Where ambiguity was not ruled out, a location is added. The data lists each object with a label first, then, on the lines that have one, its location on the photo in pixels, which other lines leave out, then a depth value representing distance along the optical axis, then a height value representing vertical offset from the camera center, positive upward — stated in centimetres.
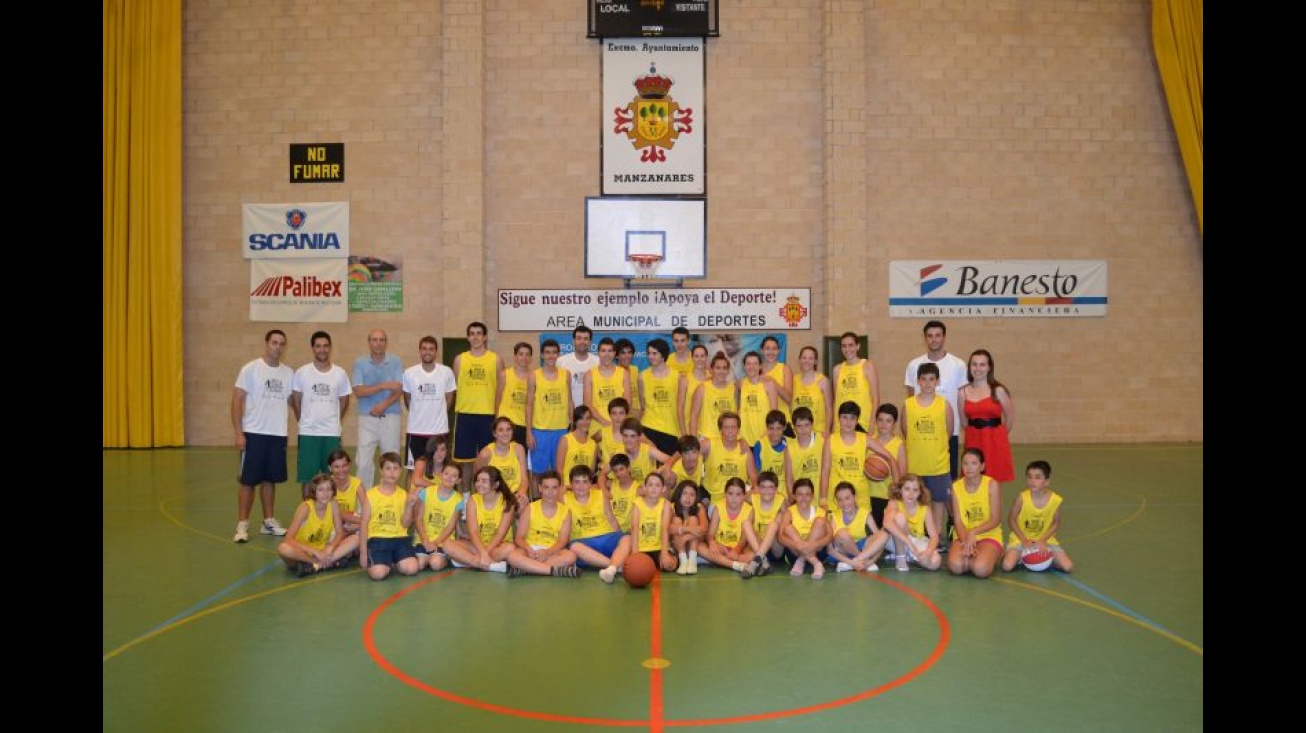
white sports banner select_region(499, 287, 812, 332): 1323 +86
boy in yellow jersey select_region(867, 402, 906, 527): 716 -66
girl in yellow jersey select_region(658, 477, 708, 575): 675 -124
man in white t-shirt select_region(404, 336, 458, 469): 826 -32
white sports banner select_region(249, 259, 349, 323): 1345 +114
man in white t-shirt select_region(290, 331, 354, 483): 790 -37
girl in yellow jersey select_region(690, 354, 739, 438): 805 -31
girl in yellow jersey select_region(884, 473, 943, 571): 676 -123
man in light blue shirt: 844 -33
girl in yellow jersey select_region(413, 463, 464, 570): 681 -114
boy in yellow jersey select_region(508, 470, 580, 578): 659 -128
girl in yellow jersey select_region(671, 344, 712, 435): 855 -5
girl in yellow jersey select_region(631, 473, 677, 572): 675 -116
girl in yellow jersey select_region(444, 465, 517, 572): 671 -120
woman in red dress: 731 -41
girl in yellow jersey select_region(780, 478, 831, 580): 668 -125
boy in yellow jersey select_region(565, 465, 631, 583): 678 -119
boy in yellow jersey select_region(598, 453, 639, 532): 695 -97
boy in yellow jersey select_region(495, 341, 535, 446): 847 -26
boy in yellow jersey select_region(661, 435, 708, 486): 745 -82
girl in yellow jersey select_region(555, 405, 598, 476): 763 -70
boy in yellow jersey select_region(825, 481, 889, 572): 674 -129
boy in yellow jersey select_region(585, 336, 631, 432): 837 -17
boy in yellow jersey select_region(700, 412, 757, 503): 745 -78
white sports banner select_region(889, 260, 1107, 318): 1338 +117
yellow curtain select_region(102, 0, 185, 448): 1338 +261
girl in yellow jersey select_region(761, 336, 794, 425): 832 -8
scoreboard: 1302 +506
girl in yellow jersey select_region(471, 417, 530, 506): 742 -76
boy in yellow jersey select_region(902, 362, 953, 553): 724 -55
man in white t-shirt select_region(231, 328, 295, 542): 771 -46
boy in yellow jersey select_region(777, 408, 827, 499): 738 -74
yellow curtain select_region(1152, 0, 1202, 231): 1316 +440
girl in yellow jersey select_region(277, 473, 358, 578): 661 -129
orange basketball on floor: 620 -141
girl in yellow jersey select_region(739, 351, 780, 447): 790 -35
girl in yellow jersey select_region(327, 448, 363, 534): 689 -95
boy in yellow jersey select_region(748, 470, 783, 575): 678 -113
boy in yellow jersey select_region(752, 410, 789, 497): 736 -72
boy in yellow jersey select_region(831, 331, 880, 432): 806 -15
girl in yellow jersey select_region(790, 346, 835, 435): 803 -25
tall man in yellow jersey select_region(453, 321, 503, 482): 843 -30
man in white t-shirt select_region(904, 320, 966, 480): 761 -5
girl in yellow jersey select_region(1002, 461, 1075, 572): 663 -116
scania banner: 1343 +205
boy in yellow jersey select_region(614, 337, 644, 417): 866 +10
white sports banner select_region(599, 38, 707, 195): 1319 +366
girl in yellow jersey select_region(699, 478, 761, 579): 682 -127
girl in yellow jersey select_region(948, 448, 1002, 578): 660 -112
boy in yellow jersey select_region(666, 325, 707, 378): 874 +15
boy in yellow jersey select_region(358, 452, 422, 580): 663 -119
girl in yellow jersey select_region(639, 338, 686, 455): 845 -35
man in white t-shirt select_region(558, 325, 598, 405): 885 +2
